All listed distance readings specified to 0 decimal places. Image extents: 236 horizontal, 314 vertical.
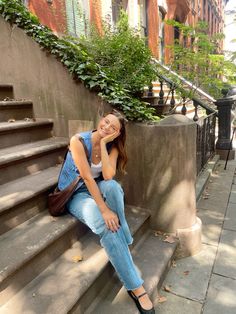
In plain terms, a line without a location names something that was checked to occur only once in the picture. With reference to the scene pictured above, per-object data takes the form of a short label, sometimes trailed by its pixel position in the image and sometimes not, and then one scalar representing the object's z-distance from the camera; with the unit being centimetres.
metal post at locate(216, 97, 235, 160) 569
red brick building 612
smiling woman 193
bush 444
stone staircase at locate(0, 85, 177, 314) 169
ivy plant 275
